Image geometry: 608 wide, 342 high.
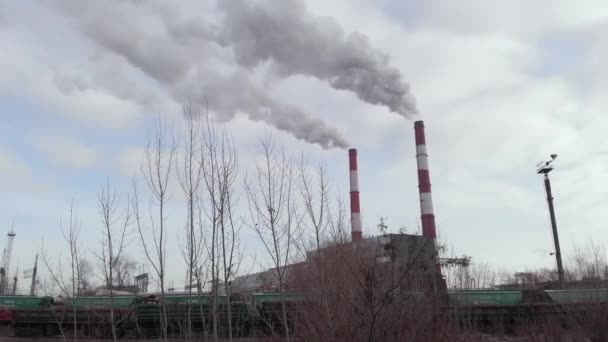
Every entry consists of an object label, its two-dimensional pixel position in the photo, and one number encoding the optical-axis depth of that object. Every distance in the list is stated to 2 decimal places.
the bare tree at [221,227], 8.34
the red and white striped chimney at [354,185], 31.40
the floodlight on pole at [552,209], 26.50
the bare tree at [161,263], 7.52
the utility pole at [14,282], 56.87
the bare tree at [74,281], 9.62
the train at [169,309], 14.27
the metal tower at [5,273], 53.68
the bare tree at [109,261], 9.03
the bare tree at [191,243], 8.19
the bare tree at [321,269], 5.63
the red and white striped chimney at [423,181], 29.15
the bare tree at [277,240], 8.21
